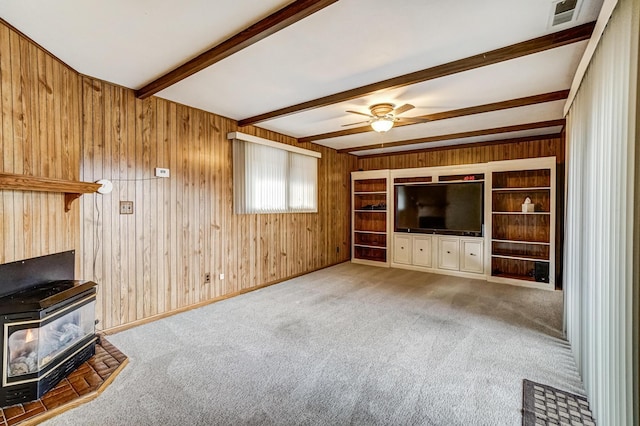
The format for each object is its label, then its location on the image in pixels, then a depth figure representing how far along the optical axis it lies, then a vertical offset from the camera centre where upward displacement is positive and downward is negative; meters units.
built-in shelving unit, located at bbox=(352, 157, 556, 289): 4.99 -0.47
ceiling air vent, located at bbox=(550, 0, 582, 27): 1.87 +1.35
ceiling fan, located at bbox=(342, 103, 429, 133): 3.59 +1.19
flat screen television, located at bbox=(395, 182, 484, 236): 5.51 +0.06
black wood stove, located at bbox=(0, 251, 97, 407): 1.97 -0.85
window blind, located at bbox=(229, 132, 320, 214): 4.49 +0.60
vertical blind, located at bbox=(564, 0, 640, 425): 1.38 -0.06
